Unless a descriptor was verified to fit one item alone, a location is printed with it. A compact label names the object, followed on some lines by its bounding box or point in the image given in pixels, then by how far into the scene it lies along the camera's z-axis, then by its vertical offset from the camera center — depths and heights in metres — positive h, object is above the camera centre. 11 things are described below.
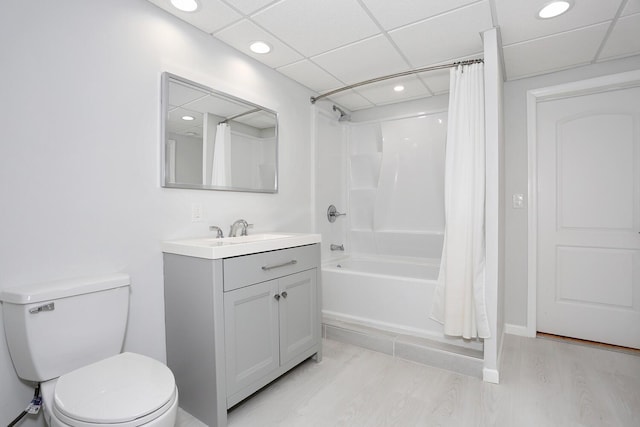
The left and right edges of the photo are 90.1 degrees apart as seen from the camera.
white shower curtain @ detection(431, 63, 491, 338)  2.06 +0.03
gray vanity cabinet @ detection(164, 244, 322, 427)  1.53 -0.59
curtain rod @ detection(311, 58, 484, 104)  2.18 +1.06
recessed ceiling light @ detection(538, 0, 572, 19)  1.69 +1.10
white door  2.43 -0.04
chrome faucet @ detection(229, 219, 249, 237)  2.12 -0.09
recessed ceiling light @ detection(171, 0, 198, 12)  1.67 +1.11
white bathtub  2.37 -0.71
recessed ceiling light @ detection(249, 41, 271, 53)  2.10 +1.11
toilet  1.04 -0.59
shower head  3.37 +1.03
